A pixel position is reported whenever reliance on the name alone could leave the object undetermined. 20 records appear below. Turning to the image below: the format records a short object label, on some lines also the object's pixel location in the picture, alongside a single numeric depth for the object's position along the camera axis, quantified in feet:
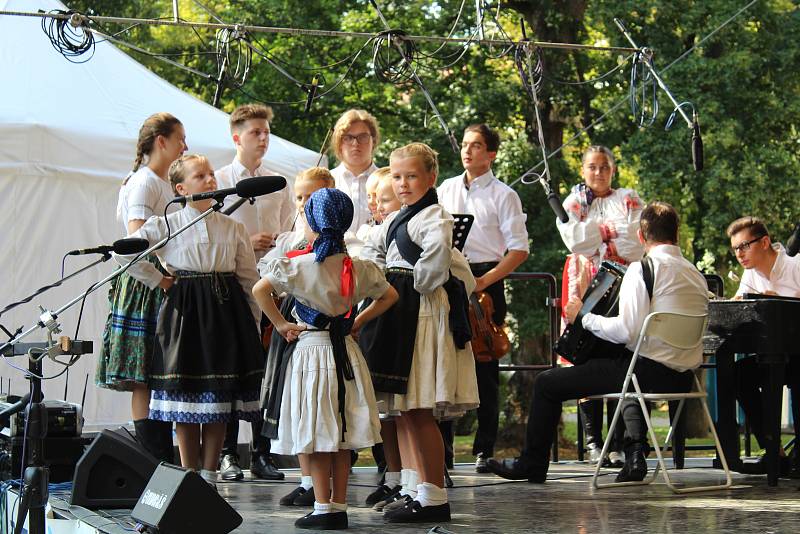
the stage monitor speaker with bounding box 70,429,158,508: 28.98
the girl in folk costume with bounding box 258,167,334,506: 27.62
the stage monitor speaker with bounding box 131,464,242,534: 23.50
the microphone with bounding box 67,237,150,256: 25.07
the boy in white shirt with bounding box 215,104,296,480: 37.88
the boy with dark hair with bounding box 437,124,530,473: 39.55
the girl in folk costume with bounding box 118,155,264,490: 31.65
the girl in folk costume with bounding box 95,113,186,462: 33.15
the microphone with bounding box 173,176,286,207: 25.17
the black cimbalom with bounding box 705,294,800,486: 35.11
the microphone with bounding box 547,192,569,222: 39.89
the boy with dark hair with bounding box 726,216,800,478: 39.45
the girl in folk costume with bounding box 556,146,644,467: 41.30
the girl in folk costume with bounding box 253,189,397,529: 26.89
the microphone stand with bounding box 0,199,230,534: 23.33
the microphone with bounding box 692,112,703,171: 42.02
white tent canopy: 45.61
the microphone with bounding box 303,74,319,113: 43.62
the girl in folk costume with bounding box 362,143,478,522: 28.35
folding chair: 33.85
